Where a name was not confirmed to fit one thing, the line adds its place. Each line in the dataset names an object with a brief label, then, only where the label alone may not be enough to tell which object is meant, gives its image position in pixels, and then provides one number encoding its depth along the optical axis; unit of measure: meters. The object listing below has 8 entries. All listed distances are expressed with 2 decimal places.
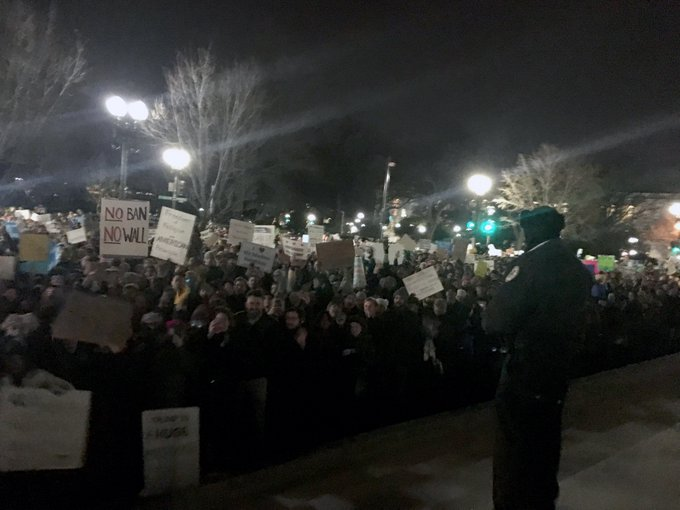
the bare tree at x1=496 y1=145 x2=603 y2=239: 44.59
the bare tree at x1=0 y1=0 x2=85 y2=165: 21.94
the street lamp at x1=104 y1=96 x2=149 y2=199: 13.33
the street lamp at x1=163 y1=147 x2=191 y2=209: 17.00
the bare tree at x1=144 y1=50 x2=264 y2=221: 27.30
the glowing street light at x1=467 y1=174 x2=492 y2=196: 15.11
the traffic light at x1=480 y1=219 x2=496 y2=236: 22.00
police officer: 3.19
